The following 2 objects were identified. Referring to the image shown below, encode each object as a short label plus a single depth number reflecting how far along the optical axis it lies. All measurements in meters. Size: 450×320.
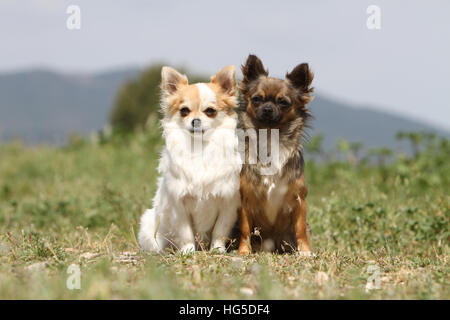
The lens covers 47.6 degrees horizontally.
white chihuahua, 4.41
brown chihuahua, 4.46
